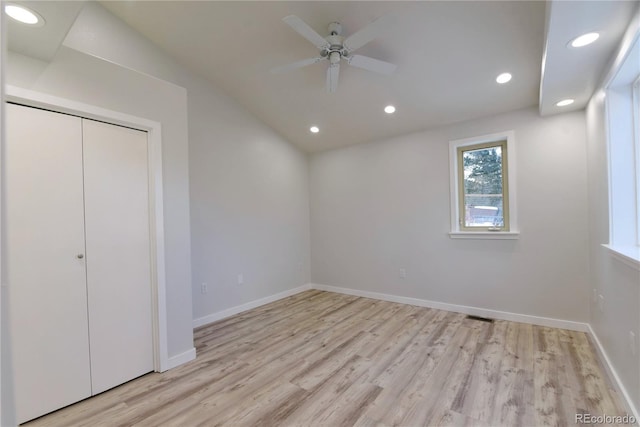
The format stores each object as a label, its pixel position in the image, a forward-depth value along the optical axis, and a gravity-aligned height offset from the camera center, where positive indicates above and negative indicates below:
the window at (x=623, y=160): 1.92 +0.33
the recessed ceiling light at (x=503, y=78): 2.69 +1.30
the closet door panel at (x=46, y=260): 1.70 -0.26
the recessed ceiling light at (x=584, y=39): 1.65 +1.03
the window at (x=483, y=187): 3.26 +0.27
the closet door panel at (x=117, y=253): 2.01 -0.26
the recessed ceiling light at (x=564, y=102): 2.63 +1.02
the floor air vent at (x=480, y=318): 3.25 -1.32
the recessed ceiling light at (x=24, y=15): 1.29 +1.02
